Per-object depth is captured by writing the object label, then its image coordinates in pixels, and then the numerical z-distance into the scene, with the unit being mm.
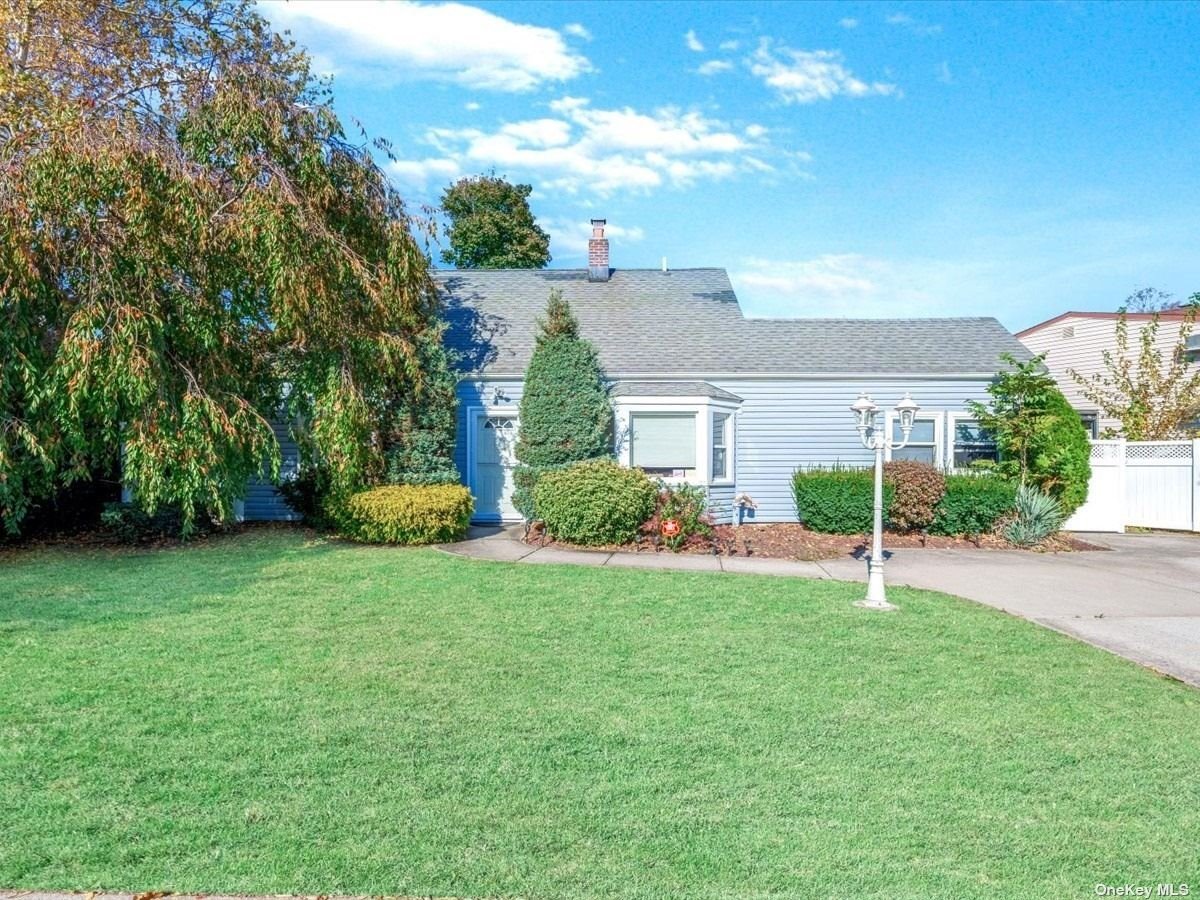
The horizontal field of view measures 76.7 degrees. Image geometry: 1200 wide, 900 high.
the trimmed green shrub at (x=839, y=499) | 12164
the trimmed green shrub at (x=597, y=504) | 10875
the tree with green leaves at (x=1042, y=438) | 12586
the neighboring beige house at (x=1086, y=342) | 18312
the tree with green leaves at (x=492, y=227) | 29203
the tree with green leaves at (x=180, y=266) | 8734
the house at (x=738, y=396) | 13523
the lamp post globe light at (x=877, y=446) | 7383
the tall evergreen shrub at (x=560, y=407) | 12586
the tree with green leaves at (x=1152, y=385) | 16219
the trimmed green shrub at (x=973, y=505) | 11992
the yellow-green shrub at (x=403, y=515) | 10875
